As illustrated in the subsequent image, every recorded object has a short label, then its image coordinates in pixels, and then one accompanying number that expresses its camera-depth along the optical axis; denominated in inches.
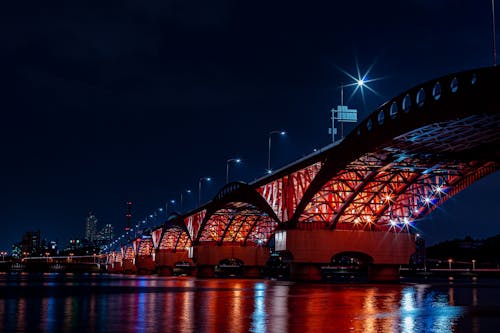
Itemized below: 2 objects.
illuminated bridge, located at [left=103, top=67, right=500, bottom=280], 1553.9
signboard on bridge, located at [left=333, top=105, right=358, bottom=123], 2581.2
